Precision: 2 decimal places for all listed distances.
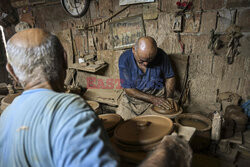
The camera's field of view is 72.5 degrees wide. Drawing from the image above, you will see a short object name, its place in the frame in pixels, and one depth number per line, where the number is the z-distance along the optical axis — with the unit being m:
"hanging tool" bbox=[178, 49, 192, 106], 3.68
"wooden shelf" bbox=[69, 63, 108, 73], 4.32
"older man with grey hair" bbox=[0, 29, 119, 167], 0.84
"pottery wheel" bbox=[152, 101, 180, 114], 2.56
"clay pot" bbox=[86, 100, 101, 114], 3.21
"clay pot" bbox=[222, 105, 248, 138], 2.83
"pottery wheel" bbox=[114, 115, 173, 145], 1.38
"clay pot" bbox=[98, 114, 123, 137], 1.71
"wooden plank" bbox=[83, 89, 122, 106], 4.23
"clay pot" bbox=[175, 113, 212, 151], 2.49
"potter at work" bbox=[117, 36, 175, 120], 3.13
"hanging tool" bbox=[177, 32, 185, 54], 3.59
